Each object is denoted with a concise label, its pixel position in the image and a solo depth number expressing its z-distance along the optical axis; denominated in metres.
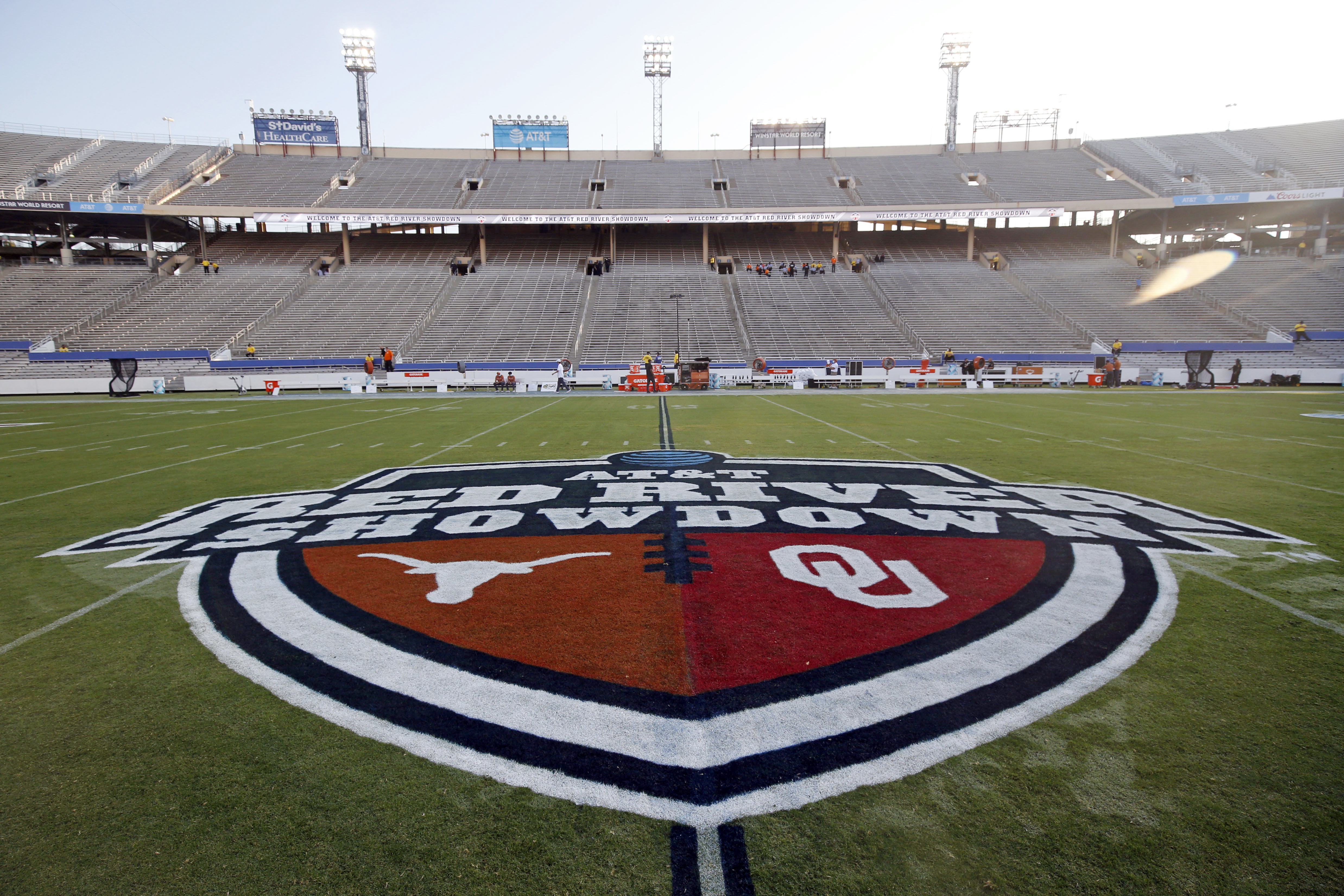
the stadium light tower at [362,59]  54.06
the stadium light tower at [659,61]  57.34
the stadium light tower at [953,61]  54.19
